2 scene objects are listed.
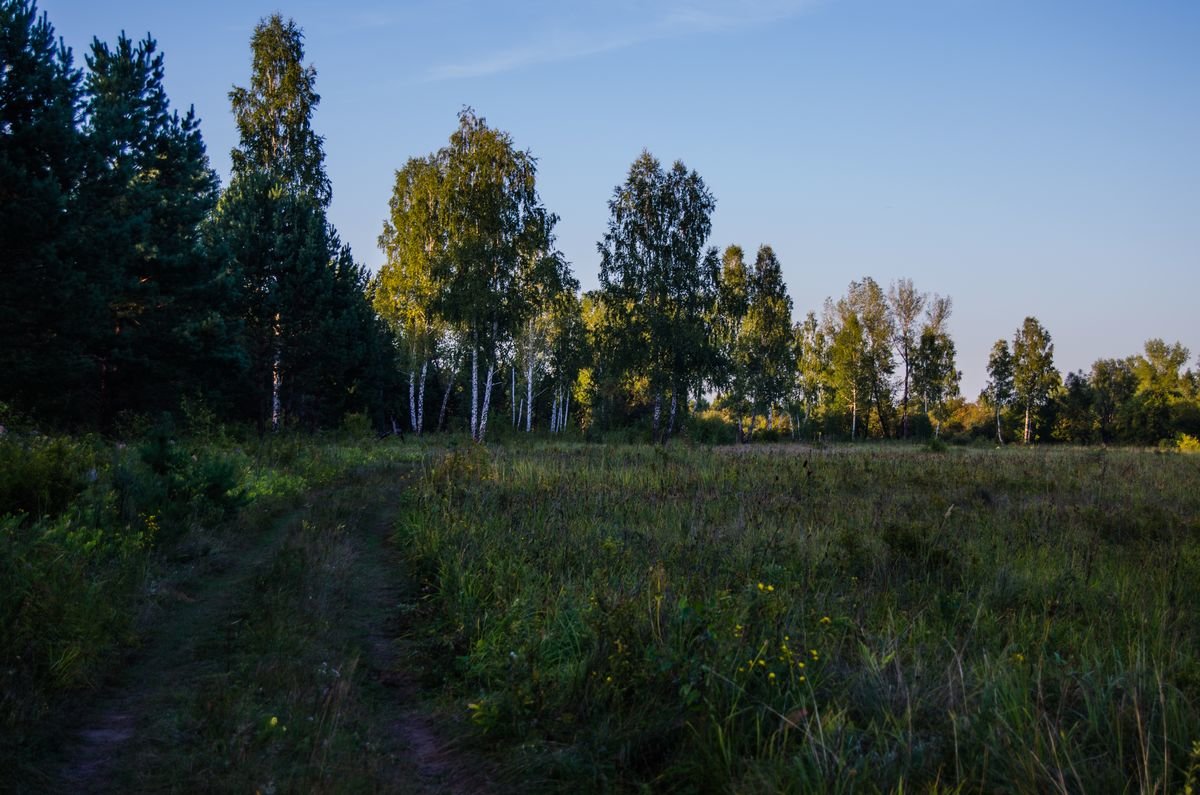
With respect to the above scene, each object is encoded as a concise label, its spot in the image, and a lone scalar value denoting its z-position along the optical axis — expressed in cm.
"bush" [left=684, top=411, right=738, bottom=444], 3706
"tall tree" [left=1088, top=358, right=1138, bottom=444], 6156
